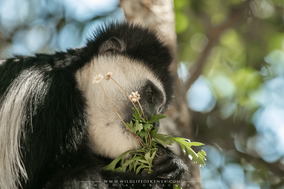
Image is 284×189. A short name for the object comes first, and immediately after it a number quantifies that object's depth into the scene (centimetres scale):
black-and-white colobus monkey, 258
